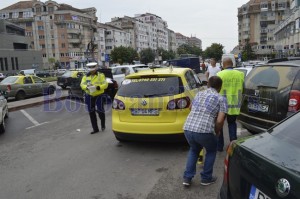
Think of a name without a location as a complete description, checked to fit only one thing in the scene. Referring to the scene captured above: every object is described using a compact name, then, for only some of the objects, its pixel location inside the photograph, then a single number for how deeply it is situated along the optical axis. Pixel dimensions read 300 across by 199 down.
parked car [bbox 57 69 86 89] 24.62
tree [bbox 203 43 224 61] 105.00
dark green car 1.90
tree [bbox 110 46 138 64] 86.88
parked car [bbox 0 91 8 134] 8.74
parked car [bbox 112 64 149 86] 18.02
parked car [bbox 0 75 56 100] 17.62
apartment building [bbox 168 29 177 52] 184.25
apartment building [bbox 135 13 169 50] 152.00
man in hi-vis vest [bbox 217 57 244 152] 5.63
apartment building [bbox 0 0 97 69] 96.12
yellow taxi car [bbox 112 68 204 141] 5.92
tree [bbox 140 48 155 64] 98.75
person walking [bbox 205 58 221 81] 12.57
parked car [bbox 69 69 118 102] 14.55
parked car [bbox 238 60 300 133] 5.34
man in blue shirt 4.11
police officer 7.93
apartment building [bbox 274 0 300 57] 51.88
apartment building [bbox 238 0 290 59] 106.31
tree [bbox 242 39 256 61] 79.26
